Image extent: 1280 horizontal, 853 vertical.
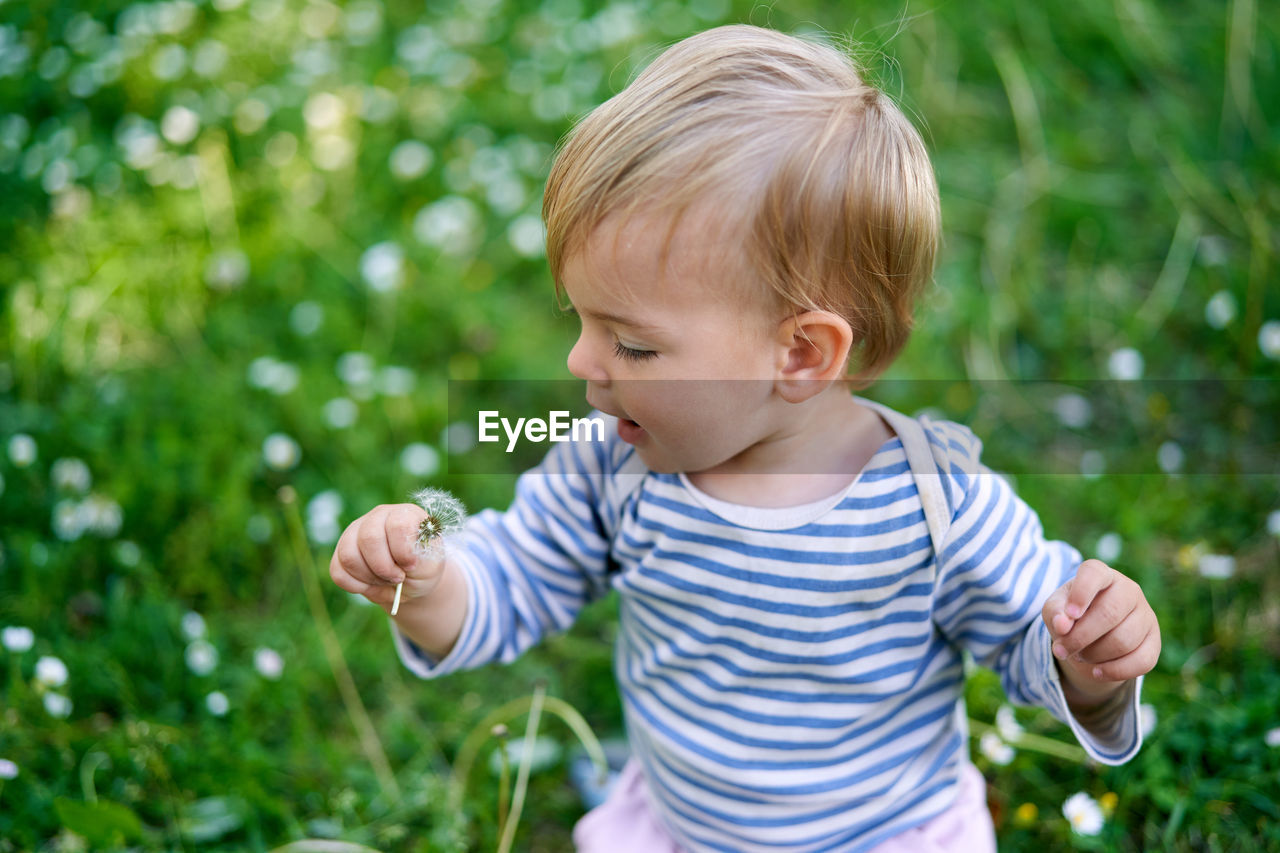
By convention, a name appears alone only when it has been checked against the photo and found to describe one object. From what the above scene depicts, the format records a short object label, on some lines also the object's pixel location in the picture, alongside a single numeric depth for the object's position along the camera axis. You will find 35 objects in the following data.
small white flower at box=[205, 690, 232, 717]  1.58
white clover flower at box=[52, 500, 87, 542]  1.80
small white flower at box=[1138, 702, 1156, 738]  1.44
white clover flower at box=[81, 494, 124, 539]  1.82
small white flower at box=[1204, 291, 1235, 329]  2.07
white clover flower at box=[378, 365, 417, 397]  2.13
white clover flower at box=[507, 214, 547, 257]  2.51
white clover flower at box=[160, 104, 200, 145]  2.62
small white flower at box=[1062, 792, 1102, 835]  1.32
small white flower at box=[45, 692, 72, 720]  1.49
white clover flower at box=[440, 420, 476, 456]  2.13
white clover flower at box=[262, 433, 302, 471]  1.95
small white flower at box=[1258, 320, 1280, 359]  1.91
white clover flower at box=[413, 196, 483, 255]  2.54
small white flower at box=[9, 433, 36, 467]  1.89
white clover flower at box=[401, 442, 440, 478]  2.02
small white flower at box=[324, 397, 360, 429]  2.08
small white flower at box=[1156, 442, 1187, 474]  1.94
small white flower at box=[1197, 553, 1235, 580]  1.62
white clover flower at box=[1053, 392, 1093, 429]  2.15
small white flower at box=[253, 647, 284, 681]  1.62
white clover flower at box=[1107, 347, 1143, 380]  2.02
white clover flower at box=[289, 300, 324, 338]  2.31
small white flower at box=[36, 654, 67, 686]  1.50
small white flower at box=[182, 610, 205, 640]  1.64
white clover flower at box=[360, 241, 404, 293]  2.34
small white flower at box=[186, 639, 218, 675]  1.64
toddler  1.00
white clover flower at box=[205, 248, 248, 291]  2.39
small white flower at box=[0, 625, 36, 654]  1.50
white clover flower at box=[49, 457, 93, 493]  1.88
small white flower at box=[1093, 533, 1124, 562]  1.71
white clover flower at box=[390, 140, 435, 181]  2.72
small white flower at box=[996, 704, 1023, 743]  1.46
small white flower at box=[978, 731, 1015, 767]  1.44
